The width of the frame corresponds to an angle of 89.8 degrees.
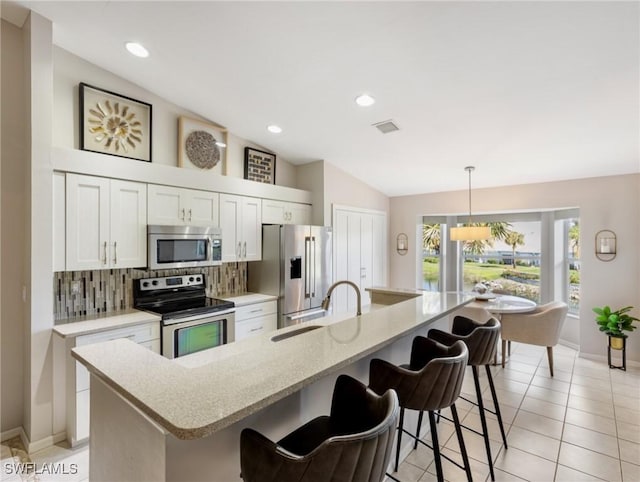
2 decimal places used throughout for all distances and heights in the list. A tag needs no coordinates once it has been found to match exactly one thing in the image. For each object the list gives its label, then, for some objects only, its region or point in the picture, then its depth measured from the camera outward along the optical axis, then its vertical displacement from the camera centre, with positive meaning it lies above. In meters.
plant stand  3.80 -1.26
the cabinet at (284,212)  4.14 +0.37
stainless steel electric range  2.89 -0.69
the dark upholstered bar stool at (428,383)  1.51 -0.69
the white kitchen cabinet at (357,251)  4.81 -0.19
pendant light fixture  3.88 +0.09
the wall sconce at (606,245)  4.00 -0.05
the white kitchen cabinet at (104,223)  2.60 +0.14
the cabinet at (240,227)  3.70 +0.14
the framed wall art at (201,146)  3.65 +1.11
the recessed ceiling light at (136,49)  2.64 +1.59
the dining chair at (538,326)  3.63 -1.00
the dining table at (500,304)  3.66 -0.79
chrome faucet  2.11 -0.40
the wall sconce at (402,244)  5.83 -0.08
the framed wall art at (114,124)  2.94 +1.12
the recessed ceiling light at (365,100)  2.95 +1.31
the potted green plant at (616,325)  3.74 -0.99
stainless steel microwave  3.07 -0.07
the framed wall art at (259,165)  4.28 +1.02
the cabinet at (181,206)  3.13 +0.34
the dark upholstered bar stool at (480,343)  2.07 -0.68
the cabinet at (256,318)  3.53 -0.92
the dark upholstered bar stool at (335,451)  0.88 -0.64
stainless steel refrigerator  3.90 -0.39
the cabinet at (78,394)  2.38 -1.17
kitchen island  0.92 -0.48
